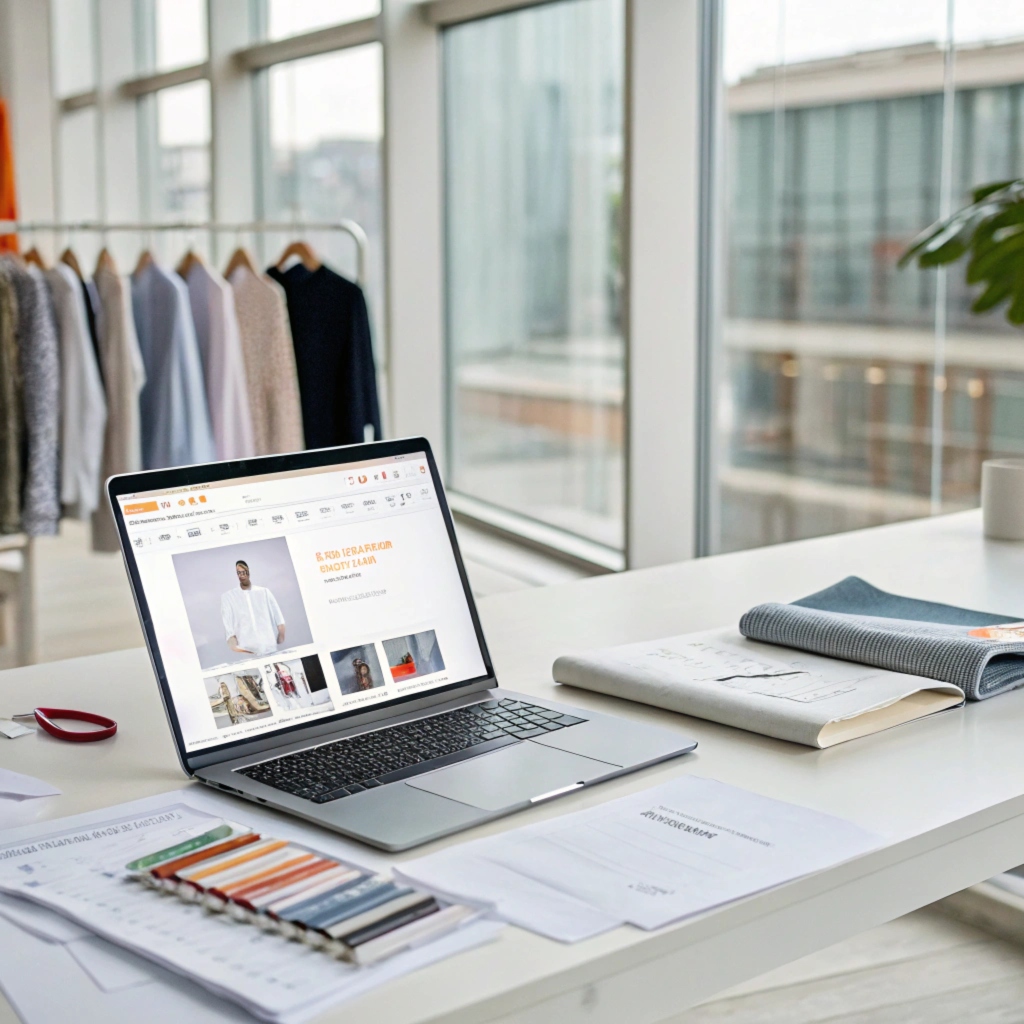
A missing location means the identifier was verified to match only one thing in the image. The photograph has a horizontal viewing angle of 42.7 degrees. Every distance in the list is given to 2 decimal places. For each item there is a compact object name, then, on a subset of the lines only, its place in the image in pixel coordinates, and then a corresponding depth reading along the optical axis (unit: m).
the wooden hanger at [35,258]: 3.07
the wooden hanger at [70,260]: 3.17
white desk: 0.72
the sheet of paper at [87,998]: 0.67
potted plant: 2.03
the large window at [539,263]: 3.57
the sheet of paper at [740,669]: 1.16
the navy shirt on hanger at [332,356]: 3.10
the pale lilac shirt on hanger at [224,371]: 3.01
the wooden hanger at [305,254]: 3.21
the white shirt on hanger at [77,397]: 2.91
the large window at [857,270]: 2.72
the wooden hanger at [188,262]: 3.11
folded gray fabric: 1.19
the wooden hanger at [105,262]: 3.02
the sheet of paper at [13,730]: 1.13
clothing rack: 3.00
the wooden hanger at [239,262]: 3.12
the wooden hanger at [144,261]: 3.10
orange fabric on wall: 5.63
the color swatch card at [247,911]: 0.70
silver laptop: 0.98
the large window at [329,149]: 4.51
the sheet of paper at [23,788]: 0.98
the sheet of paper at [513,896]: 0.75
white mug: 1.91
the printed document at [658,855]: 0.79
